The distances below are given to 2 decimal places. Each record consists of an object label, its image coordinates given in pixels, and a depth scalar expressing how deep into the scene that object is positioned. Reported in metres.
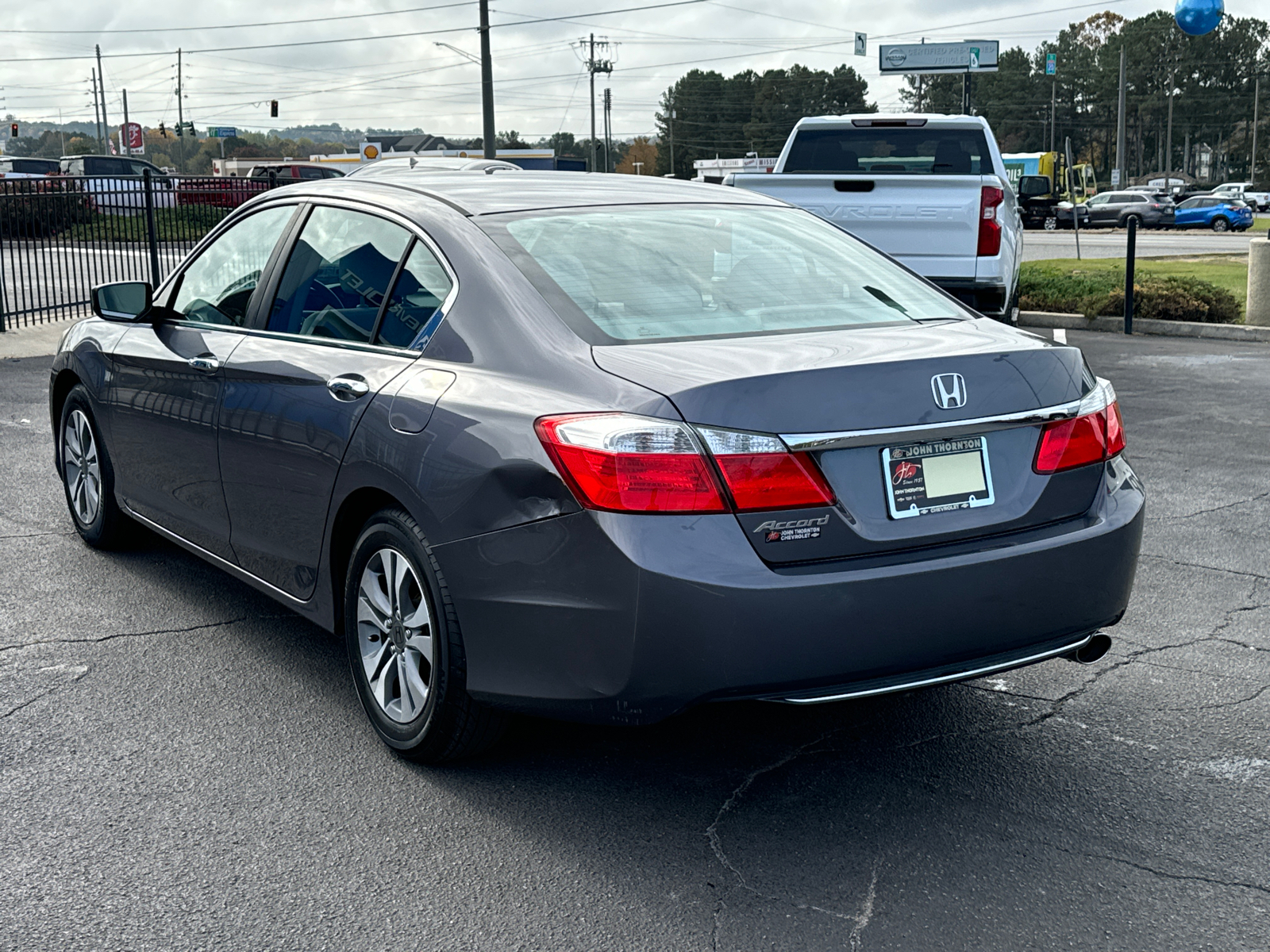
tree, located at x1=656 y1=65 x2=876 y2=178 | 153.12
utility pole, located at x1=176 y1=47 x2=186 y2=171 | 106.33
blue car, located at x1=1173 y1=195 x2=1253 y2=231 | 49.50
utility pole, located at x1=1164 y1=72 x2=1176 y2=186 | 114.00
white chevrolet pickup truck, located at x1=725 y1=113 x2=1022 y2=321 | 10.77
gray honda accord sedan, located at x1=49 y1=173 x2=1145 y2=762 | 3.04
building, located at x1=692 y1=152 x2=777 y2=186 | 58.31
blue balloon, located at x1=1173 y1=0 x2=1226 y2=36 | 21.38
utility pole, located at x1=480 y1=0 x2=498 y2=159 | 35.84
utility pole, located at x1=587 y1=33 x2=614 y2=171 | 100.19
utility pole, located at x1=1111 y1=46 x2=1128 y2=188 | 71.06
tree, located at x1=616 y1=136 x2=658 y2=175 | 147.75
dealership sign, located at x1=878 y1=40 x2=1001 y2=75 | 53.93
